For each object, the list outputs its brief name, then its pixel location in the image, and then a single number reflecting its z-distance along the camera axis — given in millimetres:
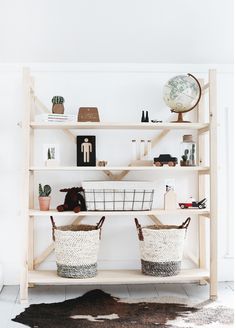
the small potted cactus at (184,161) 3582
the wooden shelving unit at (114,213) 3314
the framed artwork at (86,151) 3588
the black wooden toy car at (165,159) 3527
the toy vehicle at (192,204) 3559
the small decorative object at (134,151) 3708
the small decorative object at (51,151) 3792
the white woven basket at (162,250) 3408
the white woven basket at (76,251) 3352
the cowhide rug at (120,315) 2832
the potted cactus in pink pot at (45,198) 3488
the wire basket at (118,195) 3461
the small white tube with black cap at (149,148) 3717
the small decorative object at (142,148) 3709
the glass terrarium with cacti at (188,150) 3615
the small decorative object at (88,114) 3508
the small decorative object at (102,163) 3512
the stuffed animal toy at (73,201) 3471
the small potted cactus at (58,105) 3580
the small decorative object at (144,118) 3592
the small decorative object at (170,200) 3521
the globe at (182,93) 3469
